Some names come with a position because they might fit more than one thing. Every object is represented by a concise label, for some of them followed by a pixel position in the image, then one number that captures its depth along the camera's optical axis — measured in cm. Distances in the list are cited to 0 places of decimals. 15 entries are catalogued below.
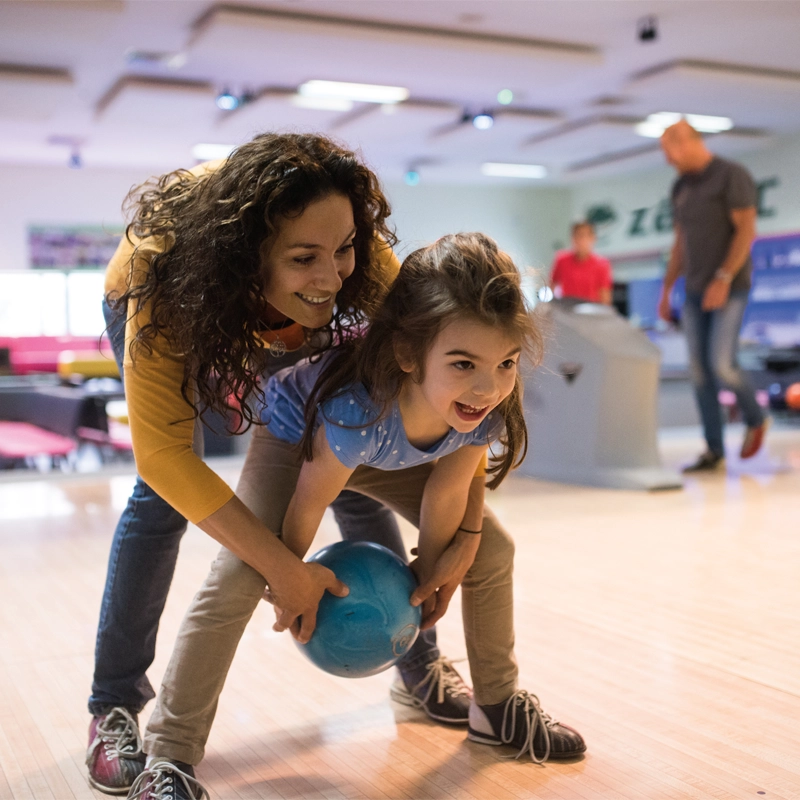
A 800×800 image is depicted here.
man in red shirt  664
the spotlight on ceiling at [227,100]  782
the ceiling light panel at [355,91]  775
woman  133
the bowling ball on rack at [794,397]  640
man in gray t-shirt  427
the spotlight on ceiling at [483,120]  879
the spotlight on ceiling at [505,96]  828
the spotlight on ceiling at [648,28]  654
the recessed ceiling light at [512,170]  1187
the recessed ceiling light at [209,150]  1022
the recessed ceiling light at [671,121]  923
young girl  133
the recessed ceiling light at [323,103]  817
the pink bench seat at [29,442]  470
